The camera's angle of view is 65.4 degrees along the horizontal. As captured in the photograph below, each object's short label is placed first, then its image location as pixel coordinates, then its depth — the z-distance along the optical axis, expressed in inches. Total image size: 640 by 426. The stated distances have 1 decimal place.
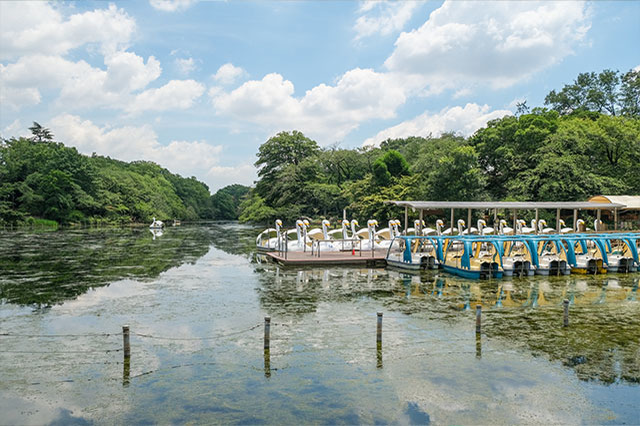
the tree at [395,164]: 1689.2
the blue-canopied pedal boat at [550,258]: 749.3
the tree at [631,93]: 2124.4
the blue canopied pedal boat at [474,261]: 722.2
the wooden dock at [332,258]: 872.3
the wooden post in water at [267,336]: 370.9
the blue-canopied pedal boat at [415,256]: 813.9
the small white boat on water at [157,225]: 2161.8
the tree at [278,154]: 2151.8
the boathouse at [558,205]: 892.0
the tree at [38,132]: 3088.1
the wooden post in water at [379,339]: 378.6
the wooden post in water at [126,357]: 337.4
